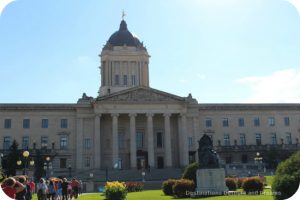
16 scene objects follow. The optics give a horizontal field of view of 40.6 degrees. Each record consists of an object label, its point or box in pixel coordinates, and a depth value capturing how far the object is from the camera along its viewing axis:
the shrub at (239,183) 36.29
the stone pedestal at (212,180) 26.88
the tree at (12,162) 53.06
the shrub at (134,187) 39.77
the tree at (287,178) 14.82
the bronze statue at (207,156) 27.45
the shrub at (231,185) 33.16
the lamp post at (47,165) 61.72
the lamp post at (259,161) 64.94
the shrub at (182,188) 28.22
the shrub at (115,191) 23.33
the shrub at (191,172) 32.03
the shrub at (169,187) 31.22
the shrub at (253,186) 27.62
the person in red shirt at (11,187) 10.48
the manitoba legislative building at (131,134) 65.00
